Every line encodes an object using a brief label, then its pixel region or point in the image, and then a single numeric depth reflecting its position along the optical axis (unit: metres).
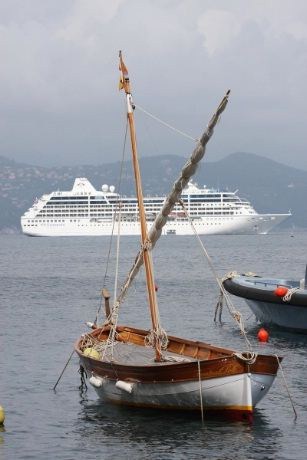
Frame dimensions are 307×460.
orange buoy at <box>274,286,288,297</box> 39.88
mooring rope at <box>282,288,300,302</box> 39.44
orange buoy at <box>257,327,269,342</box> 39.47
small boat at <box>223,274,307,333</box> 39.72
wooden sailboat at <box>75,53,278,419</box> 23.69
